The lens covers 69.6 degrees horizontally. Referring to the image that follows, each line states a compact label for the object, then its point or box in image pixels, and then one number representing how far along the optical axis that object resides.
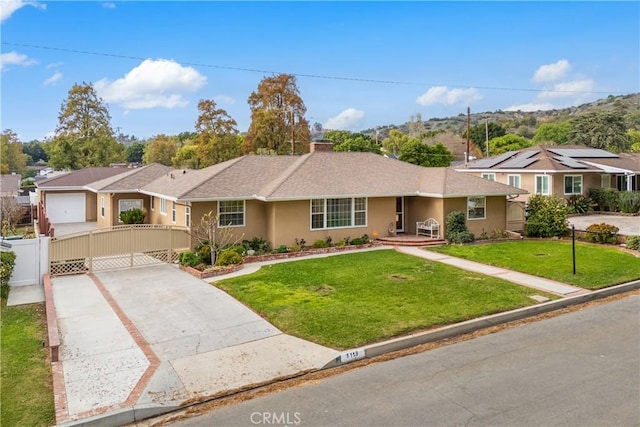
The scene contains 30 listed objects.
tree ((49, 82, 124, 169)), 50.97
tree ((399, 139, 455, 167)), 58.39
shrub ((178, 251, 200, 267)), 16.33
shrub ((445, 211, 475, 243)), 20.56
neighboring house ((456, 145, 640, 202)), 30.70
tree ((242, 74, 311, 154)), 47.53
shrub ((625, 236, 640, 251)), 18.38
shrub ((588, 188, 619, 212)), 30.89
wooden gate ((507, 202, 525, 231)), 23.72
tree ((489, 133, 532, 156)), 78.31
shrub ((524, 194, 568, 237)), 22.22
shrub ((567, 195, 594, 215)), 30.56
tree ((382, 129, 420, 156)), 88.31
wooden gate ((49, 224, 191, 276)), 15.18
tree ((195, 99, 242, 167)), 48.03
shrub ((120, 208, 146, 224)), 24.20
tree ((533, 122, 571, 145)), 86.06
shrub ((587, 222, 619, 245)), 19.90
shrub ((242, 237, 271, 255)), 18.64
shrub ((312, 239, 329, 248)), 19.48
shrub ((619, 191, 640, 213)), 29.83
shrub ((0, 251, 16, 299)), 12.77
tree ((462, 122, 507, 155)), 92.06
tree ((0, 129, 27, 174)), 76.62
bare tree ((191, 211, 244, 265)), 17.80
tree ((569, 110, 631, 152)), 60.72
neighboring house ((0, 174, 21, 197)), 38.38
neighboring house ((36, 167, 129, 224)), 30.25
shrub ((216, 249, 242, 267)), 16.14
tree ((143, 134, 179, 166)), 76.57
